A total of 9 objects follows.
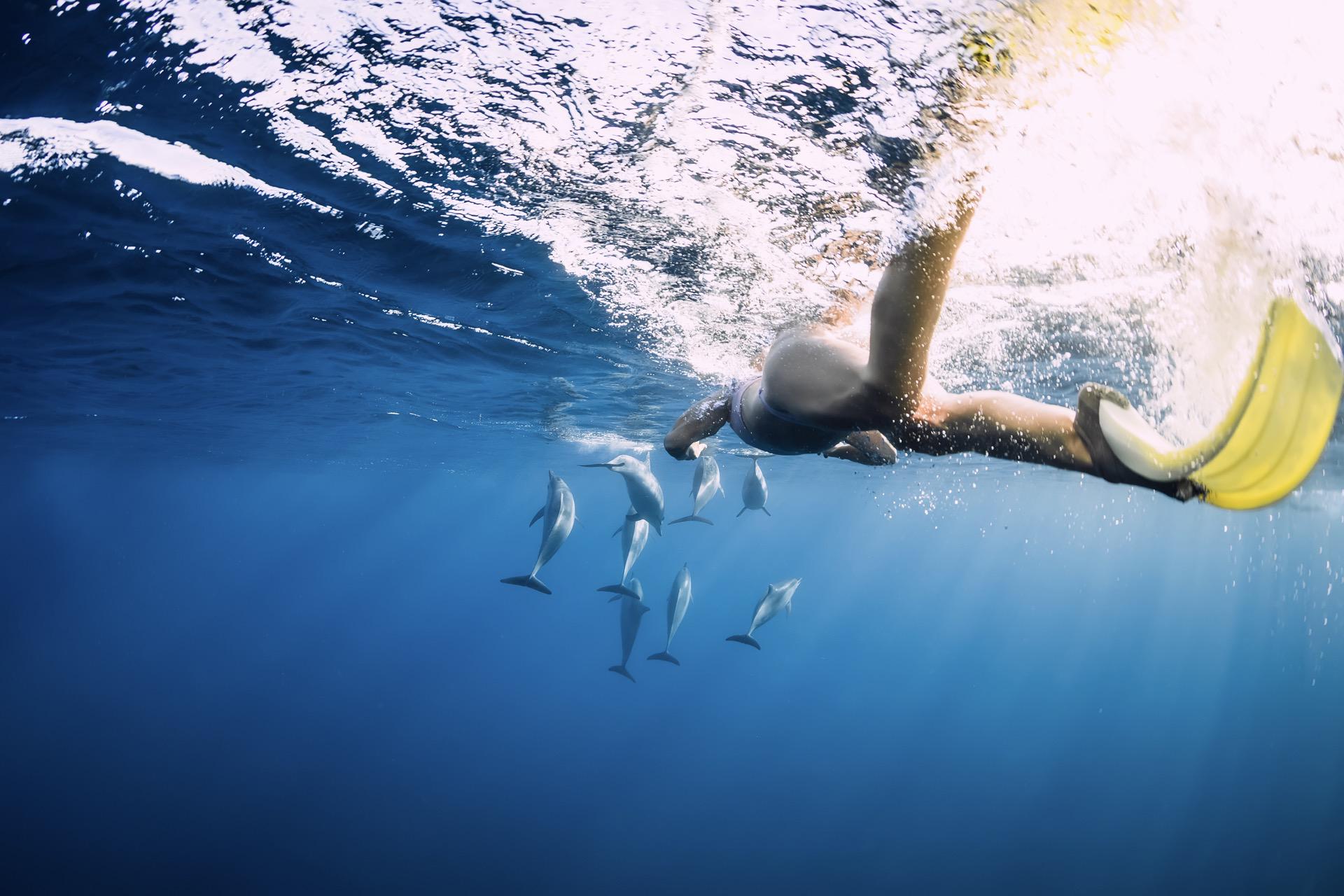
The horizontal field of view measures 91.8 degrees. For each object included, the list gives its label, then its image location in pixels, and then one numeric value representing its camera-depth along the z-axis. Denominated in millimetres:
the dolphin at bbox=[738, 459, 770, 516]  9703
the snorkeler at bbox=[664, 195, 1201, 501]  3043
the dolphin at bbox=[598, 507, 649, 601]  11164
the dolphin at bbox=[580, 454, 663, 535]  8969
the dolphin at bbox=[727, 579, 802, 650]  11414
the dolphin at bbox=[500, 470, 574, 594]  10031
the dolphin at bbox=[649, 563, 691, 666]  12359
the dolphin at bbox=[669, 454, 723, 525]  9633
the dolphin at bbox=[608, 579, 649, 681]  13617
